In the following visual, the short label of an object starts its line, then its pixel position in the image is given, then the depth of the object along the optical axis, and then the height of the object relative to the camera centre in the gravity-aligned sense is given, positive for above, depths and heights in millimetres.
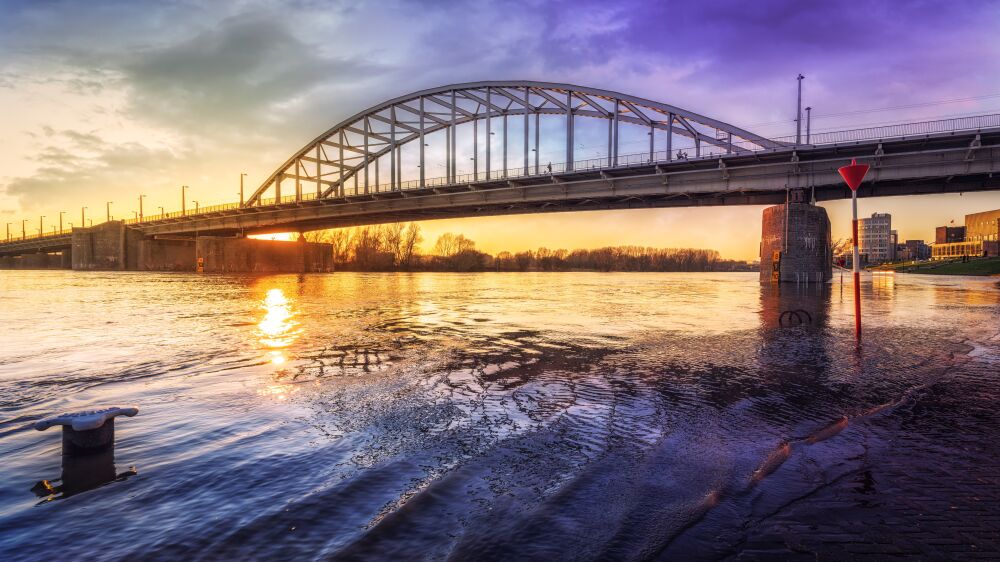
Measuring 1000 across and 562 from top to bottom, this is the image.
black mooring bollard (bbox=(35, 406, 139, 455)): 4035 -1310
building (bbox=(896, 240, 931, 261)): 176125 +3728
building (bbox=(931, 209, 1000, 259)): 116538 +6937
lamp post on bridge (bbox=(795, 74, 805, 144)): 41844 +11864
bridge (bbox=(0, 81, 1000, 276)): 36844 +8545
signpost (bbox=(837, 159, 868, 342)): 10420 +1777
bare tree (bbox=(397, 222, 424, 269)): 135000 +6218
